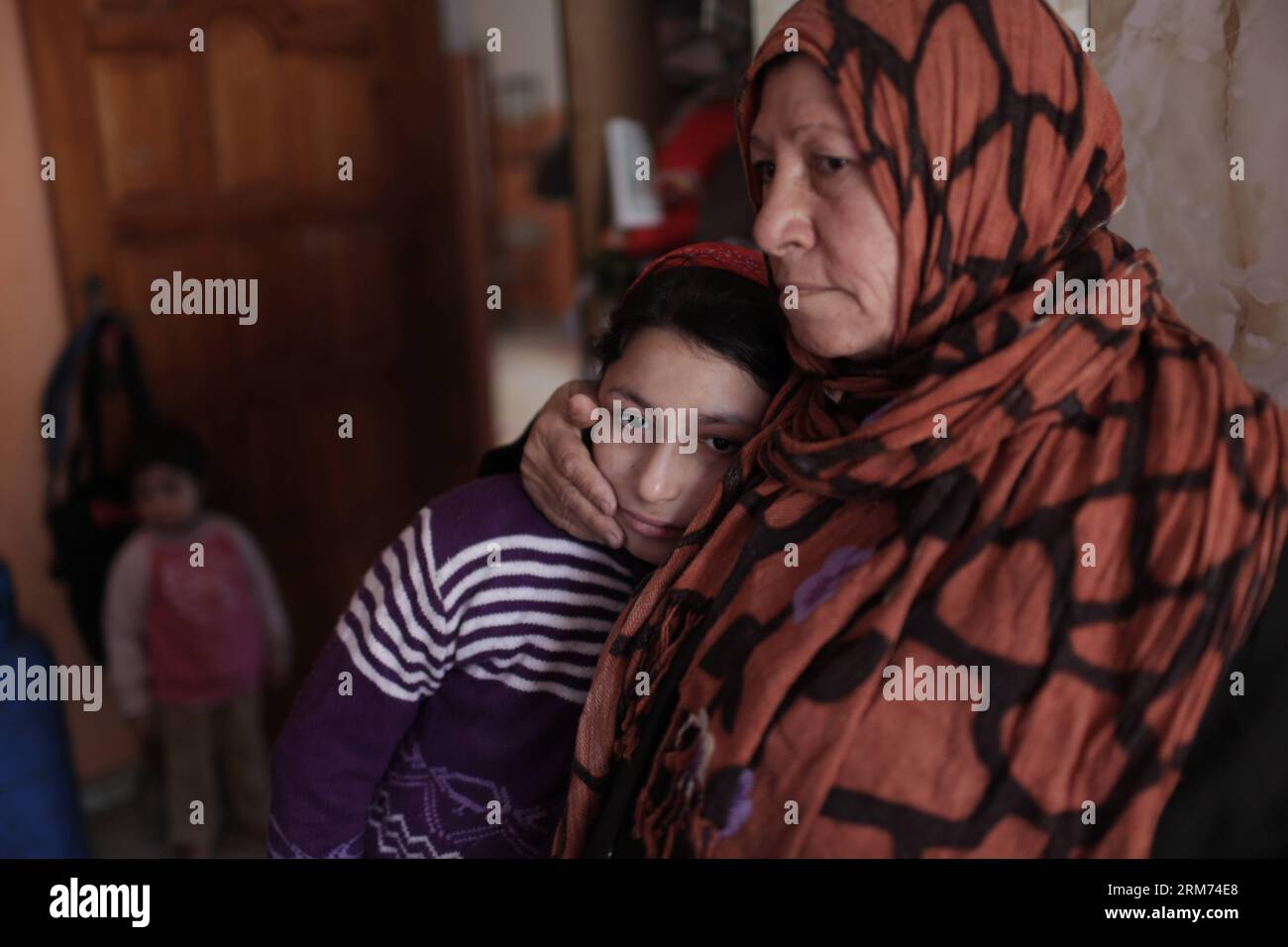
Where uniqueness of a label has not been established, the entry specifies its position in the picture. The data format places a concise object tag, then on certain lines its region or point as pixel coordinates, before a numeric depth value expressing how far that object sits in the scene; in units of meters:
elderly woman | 0.85
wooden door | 2.89
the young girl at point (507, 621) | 1.13
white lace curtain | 1.26
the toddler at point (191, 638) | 2.80
